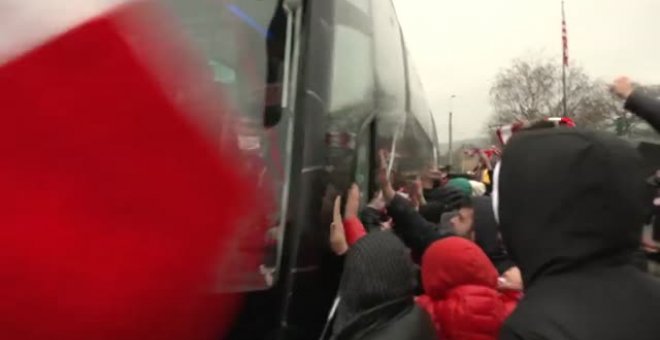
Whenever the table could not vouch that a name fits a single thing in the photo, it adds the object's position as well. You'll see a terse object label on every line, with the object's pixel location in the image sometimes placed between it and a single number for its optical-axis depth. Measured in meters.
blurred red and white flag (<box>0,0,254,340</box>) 1.87
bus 2.51
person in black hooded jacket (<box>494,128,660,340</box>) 1.85
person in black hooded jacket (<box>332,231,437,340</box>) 2.70
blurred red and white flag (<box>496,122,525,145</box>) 4.33
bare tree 31.36
